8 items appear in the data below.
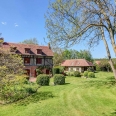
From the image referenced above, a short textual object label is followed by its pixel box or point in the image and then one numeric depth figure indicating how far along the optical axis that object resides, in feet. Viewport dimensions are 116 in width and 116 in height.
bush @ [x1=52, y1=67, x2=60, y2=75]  83.96
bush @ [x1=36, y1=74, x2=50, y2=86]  46.46
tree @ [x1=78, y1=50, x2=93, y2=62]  191.05
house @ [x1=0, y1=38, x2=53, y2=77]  80.77
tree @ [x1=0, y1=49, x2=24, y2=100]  25.22
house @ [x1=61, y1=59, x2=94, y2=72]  118.28
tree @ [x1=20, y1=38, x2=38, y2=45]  134.07
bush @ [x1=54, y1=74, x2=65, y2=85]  47.33
